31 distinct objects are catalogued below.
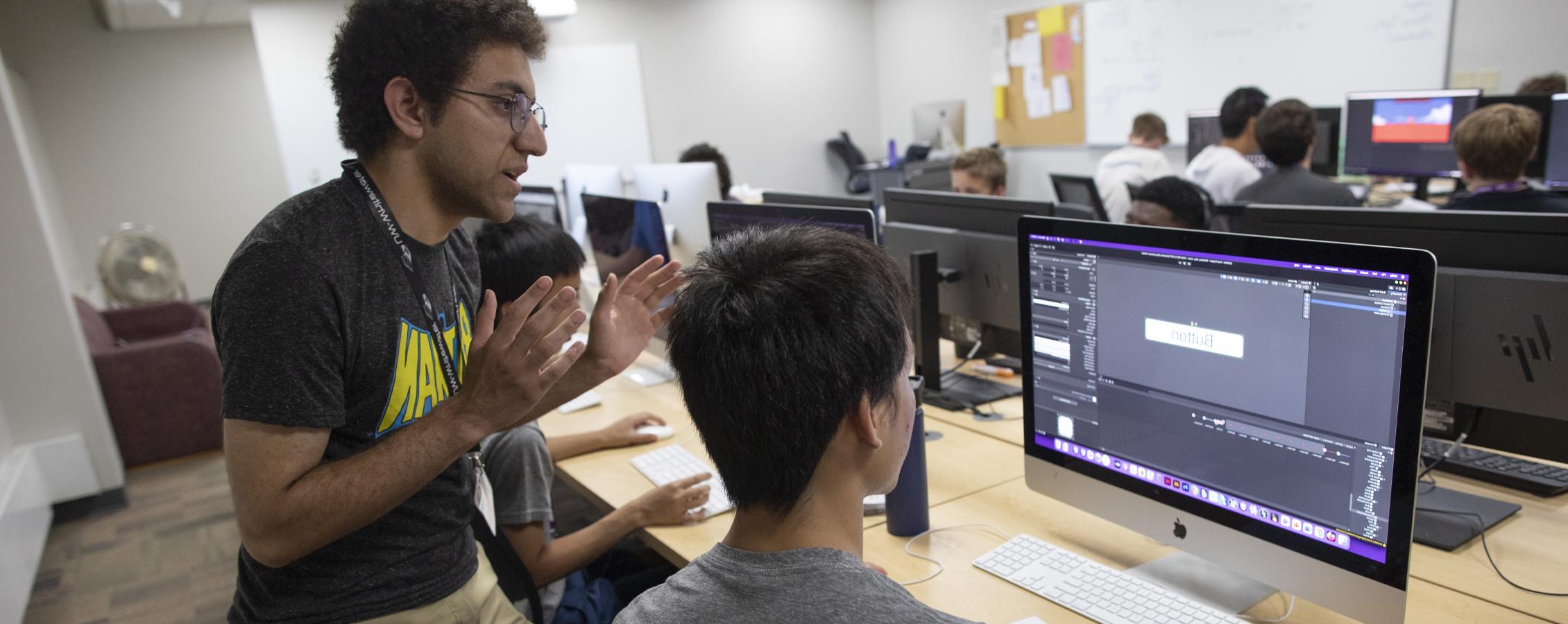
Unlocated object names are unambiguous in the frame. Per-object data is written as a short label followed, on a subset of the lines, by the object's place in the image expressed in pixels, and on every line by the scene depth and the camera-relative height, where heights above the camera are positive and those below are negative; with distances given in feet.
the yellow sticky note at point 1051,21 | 22.00 +1.86
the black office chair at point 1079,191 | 13.65 -1.46
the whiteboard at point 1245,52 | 16.37 +0.51
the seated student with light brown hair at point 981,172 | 12.96 -0.91
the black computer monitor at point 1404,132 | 14.43 -1.07
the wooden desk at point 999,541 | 3.86 -2.20
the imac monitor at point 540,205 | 11.21 -0.67
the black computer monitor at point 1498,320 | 4.17 -1.21
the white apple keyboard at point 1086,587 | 3.81 -2.14
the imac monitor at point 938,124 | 24.86 -0.36
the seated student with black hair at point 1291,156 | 11.67 -1.03
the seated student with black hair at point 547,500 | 5.51 -2.16
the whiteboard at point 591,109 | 24.12 +0.93
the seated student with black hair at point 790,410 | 2.74 -0.87
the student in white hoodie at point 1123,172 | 15.06 -1.34
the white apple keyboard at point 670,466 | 6.11 -2.21
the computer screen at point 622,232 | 8.18 -0.84
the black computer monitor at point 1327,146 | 16.05 -1.27
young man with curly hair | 3.74 -0.76
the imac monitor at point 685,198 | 9.74 -0.68
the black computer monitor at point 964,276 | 6.79 -1.25
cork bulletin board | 22.09 +0.46
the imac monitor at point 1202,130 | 17.39 -0.87
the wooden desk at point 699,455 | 5.23 -2.25
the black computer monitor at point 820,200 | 7.50 -0.67
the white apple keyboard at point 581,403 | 8.04 -2.23
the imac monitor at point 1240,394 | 3.22 -1.24
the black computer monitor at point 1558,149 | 12.84 -1.39
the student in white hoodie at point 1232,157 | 14.11 -1.14
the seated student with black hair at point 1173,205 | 9.23 -1.17
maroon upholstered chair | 13.70 -3.04
